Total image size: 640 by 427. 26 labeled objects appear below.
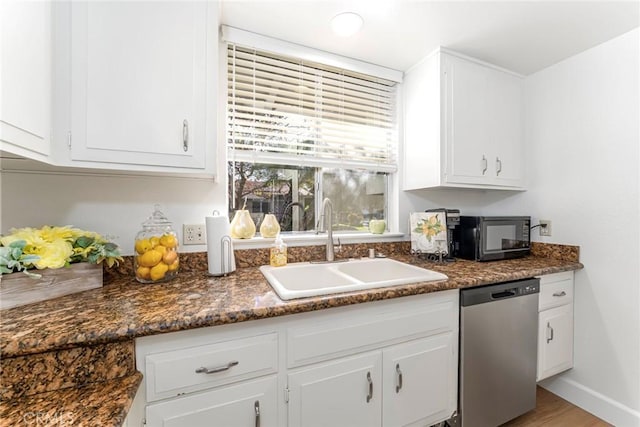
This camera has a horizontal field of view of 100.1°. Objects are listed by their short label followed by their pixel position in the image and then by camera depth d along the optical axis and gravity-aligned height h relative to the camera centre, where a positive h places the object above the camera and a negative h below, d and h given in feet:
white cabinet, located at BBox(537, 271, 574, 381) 5.28 -2.26
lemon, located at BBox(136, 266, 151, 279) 3.96 -0.86
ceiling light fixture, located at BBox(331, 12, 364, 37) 4.52 +3.32
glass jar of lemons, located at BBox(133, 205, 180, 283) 3.97 -0.57
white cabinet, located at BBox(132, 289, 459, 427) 2.82 -1.93
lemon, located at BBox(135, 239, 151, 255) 3.99 -0.47
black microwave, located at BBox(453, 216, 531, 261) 5.62 -0.52
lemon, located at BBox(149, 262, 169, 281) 3.97 -0.85
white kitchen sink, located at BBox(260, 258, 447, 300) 4.06 -1.08
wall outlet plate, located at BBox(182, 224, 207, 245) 4.77 -0.36
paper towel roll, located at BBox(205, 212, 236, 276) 4.33 -0.48
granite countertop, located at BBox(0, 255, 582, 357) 2.43 -1.06
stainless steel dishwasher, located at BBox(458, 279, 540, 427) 4.37 -2.38
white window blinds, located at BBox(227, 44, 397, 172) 5.22 +2.17
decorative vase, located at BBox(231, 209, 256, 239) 5.03 -0.22
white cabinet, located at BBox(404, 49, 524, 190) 5.65 +2.00
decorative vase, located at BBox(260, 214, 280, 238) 5.24 -0.25
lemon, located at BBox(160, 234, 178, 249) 4.12 -0.41
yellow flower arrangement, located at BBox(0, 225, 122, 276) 2.98 -0.42
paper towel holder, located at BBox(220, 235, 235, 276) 4.37 -0.58
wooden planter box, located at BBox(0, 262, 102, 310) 2.95 -0.84
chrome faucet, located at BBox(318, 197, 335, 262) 5.38 -0.18
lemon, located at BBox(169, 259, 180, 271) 4.15 -0.80
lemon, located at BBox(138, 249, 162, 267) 3.94 -0.65
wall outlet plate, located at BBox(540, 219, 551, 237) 6.32 -0.32
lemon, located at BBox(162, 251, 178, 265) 4.07 -0.65
